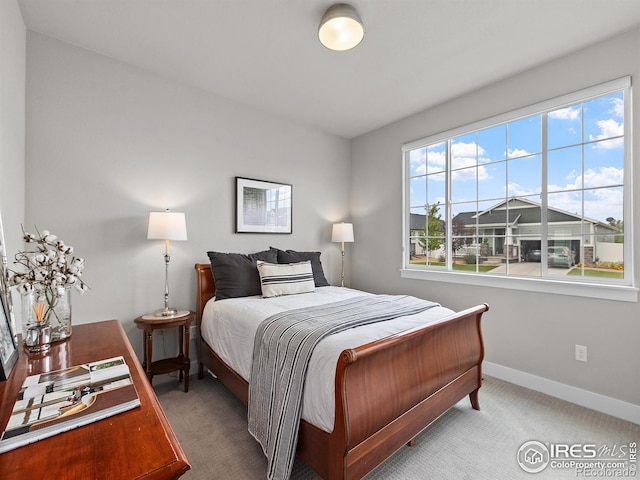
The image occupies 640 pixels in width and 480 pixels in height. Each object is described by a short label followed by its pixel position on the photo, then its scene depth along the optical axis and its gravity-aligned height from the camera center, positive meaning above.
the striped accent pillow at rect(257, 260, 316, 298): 2.74 -0.37
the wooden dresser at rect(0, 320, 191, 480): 0.62 -0.47
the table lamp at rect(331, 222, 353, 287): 3.89 +0.07
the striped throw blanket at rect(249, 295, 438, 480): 1.54 -0.70
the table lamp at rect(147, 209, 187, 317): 2.47 +0.09
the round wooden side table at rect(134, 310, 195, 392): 2.39 -0.84
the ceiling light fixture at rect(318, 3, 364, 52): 1.91 +1.36
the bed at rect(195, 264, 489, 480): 1.36 -0.84
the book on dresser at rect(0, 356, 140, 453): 0.73 -0.46
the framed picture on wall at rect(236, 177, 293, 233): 3.27 +0.36
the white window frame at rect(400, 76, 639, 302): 2.22 -0.23
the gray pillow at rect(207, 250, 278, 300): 2.73 -0.34
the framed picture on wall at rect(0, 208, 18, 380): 1.01 -0.32
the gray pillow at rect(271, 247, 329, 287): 3.21 -0.22
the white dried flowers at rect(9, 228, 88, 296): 1.27 -0.15
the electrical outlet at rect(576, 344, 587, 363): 2.38 -0.90
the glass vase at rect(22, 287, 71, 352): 1.26 -0.35
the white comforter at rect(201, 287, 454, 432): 1.45 -0.59
